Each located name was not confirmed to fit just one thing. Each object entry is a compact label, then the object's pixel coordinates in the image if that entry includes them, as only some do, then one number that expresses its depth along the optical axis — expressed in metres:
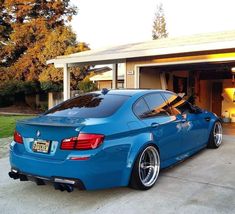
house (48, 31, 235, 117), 9.56
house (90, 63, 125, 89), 24.80
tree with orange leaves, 24.28
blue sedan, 3.99
